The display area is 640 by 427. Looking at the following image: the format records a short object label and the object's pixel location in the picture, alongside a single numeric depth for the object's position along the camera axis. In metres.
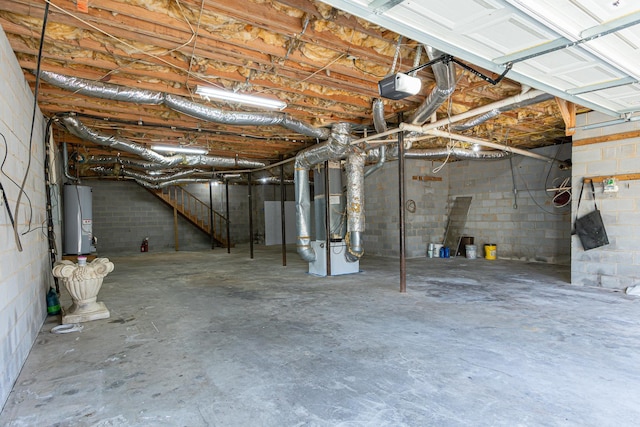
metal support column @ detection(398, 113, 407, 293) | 4.50
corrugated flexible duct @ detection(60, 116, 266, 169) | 4.52
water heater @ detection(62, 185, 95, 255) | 5.62
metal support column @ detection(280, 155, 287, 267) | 7.09
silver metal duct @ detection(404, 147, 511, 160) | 6.58
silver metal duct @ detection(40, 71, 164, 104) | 3.20
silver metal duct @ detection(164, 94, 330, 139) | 3.81
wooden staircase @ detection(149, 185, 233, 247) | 10.93
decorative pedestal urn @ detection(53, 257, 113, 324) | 3.33
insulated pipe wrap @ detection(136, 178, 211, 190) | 9.67
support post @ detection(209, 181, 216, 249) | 10.80
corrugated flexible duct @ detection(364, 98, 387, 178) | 4.18
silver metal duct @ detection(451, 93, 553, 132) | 3.58
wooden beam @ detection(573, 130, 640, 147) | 4.28
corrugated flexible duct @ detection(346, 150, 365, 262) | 5.46
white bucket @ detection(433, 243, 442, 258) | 8.01
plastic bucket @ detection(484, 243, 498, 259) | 7.54
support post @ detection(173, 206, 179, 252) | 10.84
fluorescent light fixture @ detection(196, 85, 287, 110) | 3.51
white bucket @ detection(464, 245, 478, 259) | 7.64
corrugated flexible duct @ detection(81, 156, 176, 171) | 7.13
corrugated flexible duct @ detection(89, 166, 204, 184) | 8.41
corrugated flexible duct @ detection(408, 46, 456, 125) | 2.86
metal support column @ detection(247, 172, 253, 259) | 8.54
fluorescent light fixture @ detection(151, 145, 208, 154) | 6.02
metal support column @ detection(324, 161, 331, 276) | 5.80
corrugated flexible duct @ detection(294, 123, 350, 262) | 5.54
